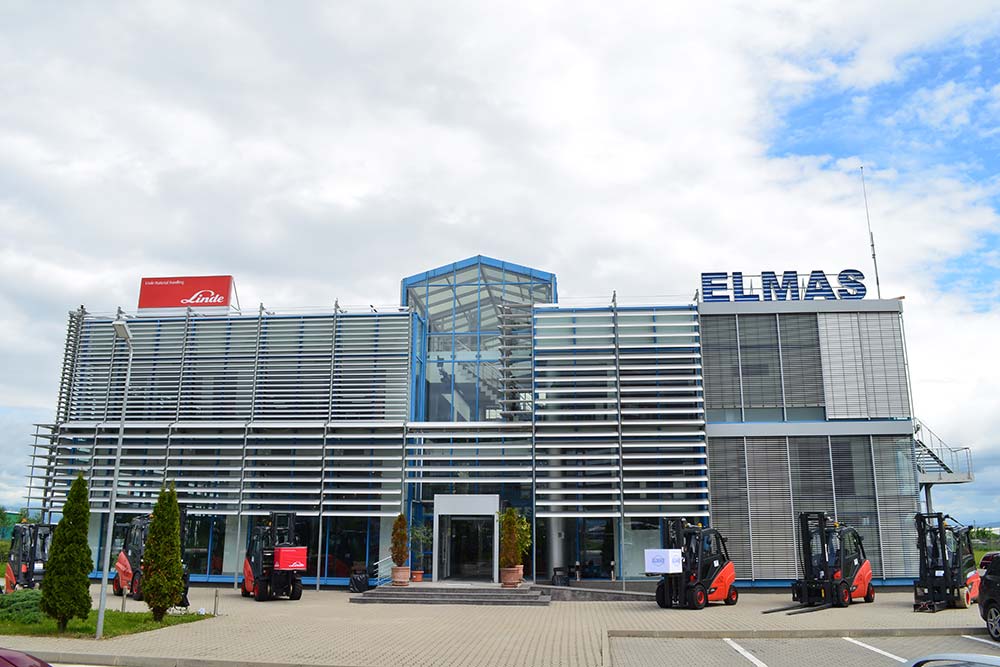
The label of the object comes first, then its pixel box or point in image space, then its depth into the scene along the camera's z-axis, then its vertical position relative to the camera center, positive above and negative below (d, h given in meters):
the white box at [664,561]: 20.66 -1.19
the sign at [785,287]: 28.28 +8.04
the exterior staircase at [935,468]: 26.89 +1.57
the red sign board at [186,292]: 31.27 +8.76
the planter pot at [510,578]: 24.27 -1.89
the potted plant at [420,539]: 27.38 -0.81
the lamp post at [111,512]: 14.81 +0.07
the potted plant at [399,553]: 24.73 -1.17
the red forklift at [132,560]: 23.41 -1.30
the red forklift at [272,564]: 23.39 -1.41
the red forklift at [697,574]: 21.08 -1.59
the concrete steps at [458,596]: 23.05 -2.34
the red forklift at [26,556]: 23.75 -1.17
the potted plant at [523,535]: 25.04 -0.62
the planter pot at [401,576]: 24.70 -1.86
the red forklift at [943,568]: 20.41 -1.40
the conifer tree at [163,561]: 17.12 -0.97
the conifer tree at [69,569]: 15.23 -1.01
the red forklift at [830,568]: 21.12 -1.44
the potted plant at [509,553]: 24.30 -1.16
